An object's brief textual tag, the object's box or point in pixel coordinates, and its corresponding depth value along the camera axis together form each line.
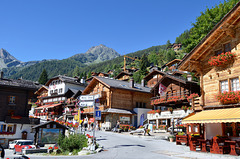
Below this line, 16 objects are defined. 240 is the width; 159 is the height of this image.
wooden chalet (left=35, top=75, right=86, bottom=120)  59.78
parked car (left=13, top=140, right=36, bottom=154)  22.95
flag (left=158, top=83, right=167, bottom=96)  38.34
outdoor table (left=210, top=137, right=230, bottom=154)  15.19
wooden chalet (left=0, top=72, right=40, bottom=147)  30.95
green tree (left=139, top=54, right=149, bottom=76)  88.75
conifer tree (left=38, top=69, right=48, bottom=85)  114.50
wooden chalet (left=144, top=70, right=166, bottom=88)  64.81
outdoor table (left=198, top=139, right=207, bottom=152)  16.43
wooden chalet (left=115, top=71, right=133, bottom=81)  86.18
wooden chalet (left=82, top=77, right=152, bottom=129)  42.91
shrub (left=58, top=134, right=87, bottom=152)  19.81
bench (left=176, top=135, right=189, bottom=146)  20.40
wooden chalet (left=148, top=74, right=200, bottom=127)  34.38
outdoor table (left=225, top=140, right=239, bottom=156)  14.65
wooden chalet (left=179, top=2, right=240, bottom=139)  16.81
